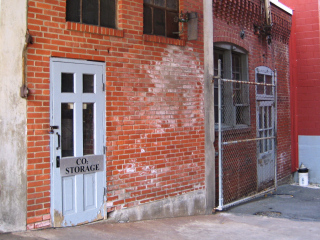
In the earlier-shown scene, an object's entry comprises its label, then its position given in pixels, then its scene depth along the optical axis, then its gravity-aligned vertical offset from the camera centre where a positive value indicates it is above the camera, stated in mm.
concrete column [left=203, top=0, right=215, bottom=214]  7484 +329
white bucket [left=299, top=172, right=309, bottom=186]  11594 -1698
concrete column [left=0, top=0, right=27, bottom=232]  4816 +73
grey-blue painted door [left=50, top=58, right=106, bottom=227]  5254 -217
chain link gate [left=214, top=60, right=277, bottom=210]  8562 -283
